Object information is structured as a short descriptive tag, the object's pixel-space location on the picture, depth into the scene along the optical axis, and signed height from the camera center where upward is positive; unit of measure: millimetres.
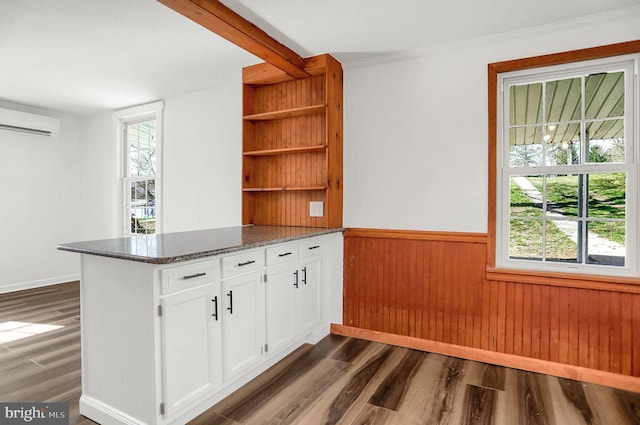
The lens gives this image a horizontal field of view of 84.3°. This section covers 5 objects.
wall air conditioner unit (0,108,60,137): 4473 +1140
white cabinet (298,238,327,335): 2887 -631
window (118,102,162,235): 4754 +565
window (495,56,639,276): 2445 +293
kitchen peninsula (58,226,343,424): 1736 -621
